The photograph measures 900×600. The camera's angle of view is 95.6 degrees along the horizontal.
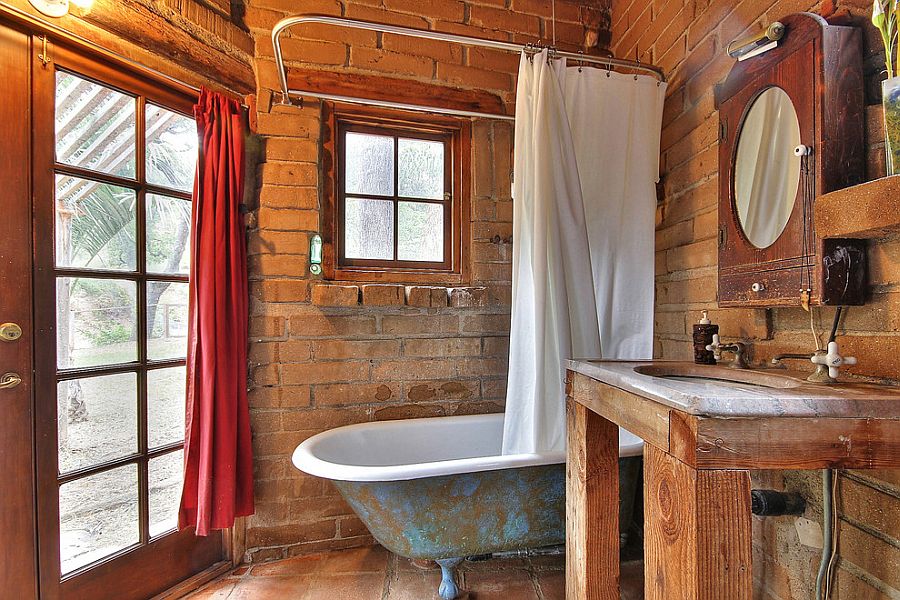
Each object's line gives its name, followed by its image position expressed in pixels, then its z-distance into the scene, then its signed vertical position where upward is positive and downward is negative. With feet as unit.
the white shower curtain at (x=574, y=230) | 4.52 +0.82
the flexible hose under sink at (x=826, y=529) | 3.07 -1.77
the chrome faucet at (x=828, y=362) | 2.61 -0.42
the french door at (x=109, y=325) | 4.04 -0.24
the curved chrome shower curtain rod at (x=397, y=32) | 4.22 +2.85
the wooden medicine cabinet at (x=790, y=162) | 3.00 +1.12
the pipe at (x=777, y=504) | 3.44 -1.75
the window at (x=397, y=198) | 6.18 +1.61
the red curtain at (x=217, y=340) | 4.99 -0.47
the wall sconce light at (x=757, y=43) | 3.34 +2.20
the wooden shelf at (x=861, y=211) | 2.39 +0.54
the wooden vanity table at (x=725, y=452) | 2.13 -0.83
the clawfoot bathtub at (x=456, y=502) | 4.16 -2.13
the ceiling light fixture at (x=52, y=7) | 3.86 +2.85
